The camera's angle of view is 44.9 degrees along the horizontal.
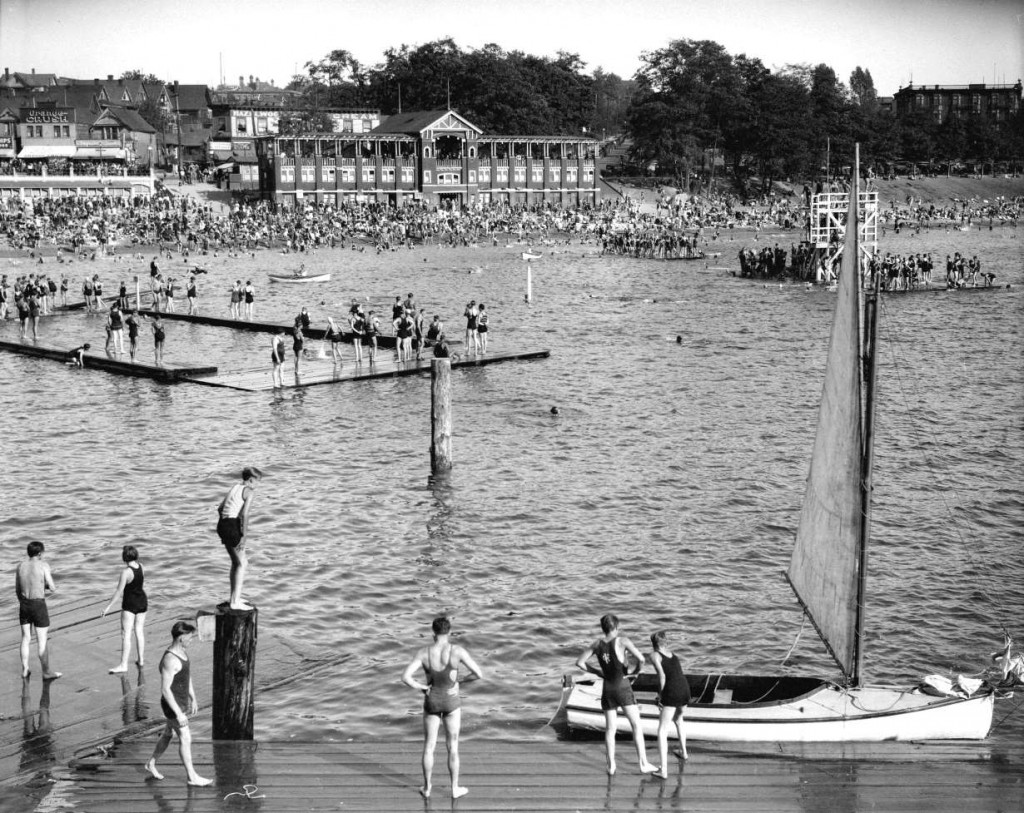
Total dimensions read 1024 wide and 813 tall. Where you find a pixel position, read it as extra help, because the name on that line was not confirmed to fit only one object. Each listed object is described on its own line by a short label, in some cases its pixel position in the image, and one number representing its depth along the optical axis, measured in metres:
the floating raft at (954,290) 80.25
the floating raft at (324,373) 40.16
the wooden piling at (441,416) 29.52
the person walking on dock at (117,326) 44.22
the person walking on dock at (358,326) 42.18
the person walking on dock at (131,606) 15.60
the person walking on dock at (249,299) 54.81
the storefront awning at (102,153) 133.88
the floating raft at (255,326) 46.72
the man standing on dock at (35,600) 15.23
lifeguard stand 81.31
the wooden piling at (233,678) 13.71
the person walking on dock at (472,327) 44.78
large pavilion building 127.44
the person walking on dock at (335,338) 41.97
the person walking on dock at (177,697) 12.18
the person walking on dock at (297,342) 40.75
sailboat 14.00
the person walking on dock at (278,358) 39.59
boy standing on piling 15.09
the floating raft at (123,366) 41.62
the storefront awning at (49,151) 131.88
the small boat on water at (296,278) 80.31
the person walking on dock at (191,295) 57.03
